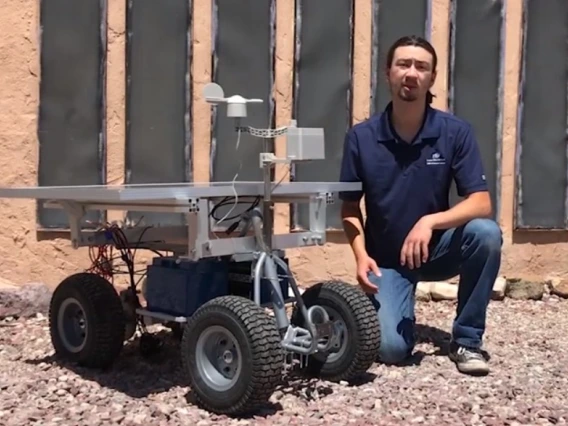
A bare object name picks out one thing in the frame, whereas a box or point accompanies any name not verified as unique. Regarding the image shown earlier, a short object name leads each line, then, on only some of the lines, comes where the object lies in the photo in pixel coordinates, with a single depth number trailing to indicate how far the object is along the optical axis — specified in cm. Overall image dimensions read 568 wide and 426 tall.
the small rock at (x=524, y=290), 596
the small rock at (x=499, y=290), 588
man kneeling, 420
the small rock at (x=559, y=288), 602
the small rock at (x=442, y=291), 584
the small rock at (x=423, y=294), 588
